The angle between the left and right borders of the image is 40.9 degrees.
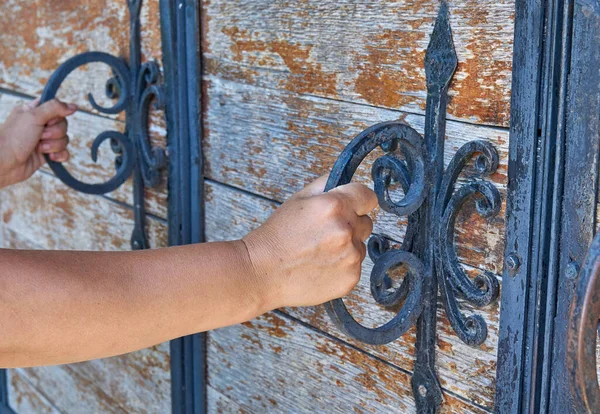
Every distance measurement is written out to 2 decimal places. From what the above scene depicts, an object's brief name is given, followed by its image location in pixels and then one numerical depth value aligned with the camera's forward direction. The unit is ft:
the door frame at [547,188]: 2.23
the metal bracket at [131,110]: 4.10
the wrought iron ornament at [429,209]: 2.55
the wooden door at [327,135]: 2.60
